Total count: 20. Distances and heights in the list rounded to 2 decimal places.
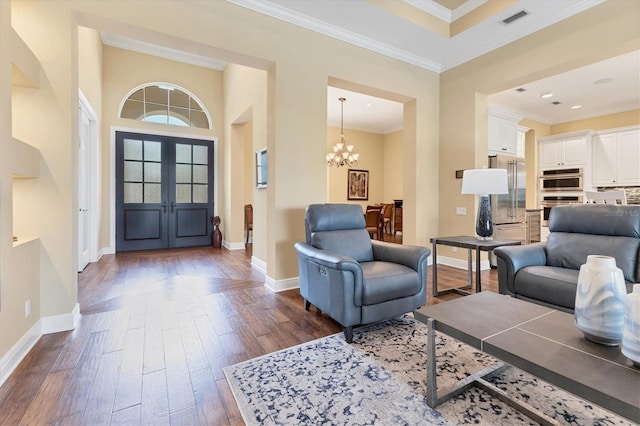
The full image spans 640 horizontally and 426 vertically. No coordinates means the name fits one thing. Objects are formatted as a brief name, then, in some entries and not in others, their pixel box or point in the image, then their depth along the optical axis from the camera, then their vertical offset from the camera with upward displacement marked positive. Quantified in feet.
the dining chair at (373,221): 21.83 -0.77
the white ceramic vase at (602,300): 3.87 -1.20
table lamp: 10.19 +0.82
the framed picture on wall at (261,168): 14.68 +2.20
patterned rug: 4.72 -3.29
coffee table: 3.27 -1.90
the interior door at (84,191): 14.34 +1.04
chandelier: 23.20 +4.41
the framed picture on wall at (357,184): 29.67 +2.71
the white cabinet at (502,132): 16.72 +4.61
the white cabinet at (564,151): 21.86 +4.65
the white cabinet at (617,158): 20.03 +3.73
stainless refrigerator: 15.08 +0.34
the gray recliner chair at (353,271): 7.25 -1.63
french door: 19.19 +1.35
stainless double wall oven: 21.94 +1.77
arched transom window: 19.30 +7.18
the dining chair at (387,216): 27.13 -0.48
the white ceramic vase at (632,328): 3.45 -1.40
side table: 9.75 -1.18
